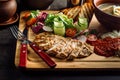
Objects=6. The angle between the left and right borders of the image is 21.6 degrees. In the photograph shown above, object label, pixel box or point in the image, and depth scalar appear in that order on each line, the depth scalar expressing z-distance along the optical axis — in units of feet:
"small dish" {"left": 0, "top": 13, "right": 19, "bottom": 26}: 4.41
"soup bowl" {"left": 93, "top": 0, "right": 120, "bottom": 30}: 4.13
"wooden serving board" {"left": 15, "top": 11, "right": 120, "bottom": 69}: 3.76
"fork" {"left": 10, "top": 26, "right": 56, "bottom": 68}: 3.73
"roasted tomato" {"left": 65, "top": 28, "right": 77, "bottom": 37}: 4.19
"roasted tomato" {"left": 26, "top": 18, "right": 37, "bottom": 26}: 4.37
